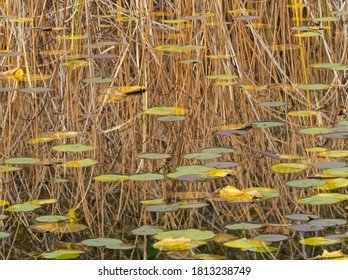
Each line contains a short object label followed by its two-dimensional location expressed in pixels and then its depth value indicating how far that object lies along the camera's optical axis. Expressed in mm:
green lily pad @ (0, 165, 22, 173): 6140
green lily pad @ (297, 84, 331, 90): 7145
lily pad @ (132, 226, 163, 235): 5473
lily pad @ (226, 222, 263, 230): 5477
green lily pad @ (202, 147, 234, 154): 6281
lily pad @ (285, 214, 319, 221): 5539
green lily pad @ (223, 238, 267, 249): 5242
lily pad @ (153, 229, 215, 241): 5309
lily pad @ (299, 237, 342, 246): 5320
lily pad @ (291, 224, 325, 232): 5430
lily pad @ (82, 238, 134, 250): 5316
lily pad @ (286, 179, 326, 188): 5793
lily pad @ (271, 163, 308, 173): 6129
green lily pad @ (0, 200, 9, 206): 5898
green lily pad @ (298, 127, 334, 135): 6527
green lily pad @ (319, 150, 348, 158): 6266
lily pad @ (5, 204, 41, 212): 5688
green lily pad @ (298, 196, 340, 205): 5591
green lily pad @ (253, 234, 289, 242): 5328
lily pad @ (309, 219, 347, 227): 5484
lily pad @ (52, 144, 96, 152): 6218
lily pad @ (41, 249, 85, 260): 5301
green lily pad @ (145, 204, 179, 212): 5617
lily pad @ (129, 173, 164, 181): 5867
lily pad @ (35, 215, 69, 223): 5625
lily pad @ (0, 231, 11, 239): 5539
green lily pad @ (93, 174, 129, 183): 5930
